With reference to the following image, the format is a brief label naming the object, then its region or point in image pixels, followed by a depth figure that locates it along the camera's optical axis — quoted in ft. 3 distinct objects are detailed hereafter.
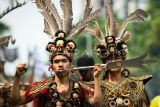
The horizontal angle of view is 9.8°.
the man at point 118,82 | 42.93
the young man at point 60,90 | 39.04
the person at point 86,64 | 46.29
